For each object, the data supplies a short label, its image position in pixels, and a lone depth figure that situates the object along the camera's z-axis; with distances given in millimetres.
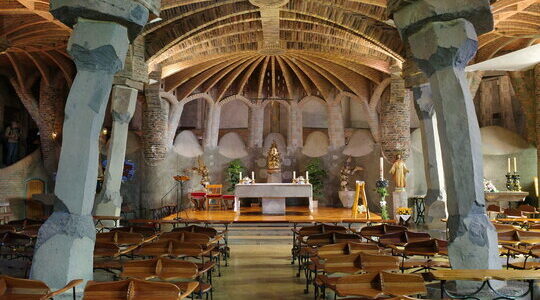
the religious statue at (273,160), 16578
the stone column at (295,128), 19266
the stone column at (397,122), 15484
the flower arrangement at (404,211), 12023
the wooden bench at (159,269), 4117
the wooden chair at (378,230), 7016
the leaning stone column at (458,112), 4953
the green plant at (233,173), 18234
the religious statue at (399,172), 14023
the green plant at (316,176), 18219
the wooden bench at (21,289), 3381
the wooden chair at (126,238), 6406
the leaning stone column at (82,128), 4832
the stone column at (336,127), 18688
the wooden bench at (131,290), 3244
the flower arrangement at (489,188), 13680
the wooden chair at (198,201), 16495
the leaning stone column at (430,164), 10445
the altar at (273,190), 13562
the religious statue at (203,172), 17270
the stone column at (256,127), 19312
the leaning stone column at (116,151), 10469
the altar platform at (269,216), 12477
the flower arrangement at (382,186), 11984
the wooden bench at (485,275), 3494
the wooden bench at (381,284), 3473
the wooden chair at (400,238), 6414
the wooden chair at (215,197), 15750
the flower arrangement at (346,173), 17422
